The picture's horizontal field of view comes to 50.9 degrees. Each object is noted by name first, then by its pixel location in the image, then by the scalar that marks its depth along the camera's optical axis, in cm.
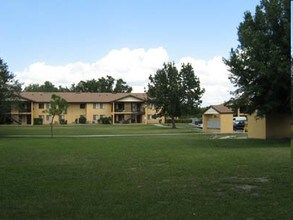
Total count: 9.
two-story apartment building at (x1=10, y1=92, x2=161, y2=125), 6518
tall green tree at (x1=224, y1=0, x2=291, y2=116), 1839
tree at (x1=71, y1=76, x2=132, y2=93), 9444
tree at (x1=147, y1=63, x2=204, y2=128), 4831
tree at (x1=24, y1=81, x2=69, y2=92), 11194
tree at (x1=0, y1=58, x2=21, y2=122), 3278
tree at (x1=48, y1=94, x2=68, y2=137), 3203
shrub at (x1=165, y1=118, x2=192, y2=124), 6794
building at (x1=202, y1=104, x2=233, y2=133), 3596
